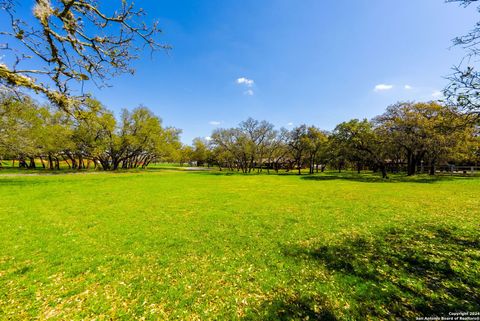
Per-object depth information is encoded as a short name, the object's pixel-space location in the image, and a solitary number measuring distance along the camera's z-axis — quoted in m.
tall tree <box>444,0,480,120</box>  5.69
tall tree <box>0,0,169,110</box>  4.49
